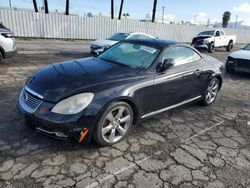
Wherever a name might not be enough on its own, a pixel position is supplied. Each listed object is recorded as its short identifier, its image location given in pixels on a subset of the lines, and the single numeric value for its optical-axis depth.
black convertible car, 2.42
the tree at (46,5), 17.38
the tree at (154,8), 23.01
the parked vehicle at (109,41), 8.71
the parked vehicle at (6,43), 5.96
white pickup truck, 13.92
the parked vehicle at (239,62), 6.87
